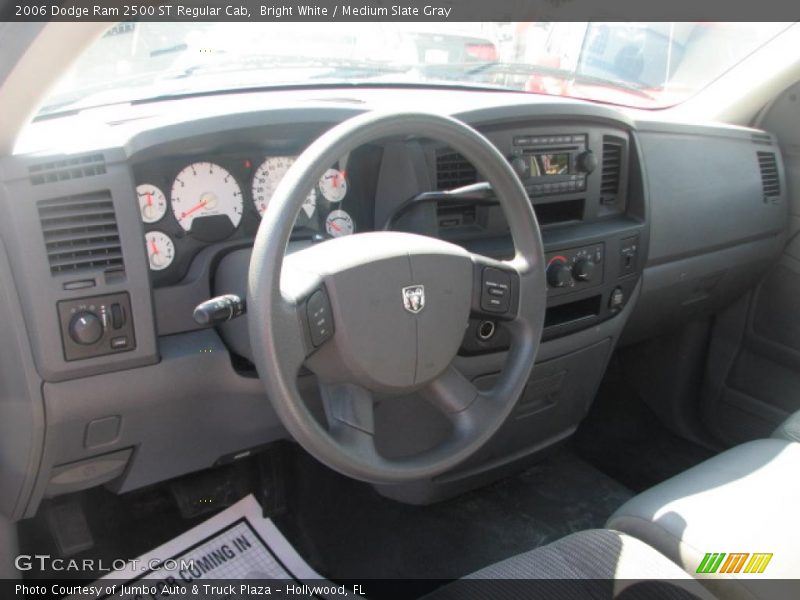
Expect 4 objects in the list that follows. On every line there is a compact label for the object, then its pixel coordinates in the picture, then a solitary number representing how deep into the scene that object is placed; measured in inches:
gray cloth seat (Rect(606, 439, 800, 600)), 50.8
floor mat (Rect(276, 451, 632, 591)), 84.9
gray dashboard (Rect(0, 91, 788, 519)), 54.8
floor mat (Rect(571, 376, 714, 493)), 104.5
